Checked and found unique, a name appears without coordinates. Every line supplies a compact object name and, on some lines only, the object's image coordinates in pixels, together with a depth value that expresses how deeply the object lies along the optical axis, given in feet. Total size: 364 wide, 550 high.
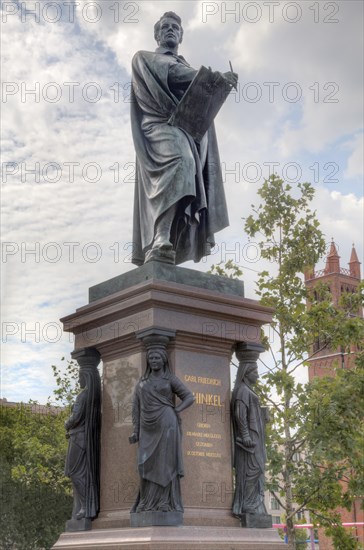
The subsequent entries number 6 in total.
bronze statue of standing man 32.94
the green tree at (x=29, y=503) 108.68
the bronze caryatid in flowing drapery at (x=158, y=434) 27.45
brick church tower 280.84
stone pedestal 29.14
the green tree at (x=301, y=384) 56.44
